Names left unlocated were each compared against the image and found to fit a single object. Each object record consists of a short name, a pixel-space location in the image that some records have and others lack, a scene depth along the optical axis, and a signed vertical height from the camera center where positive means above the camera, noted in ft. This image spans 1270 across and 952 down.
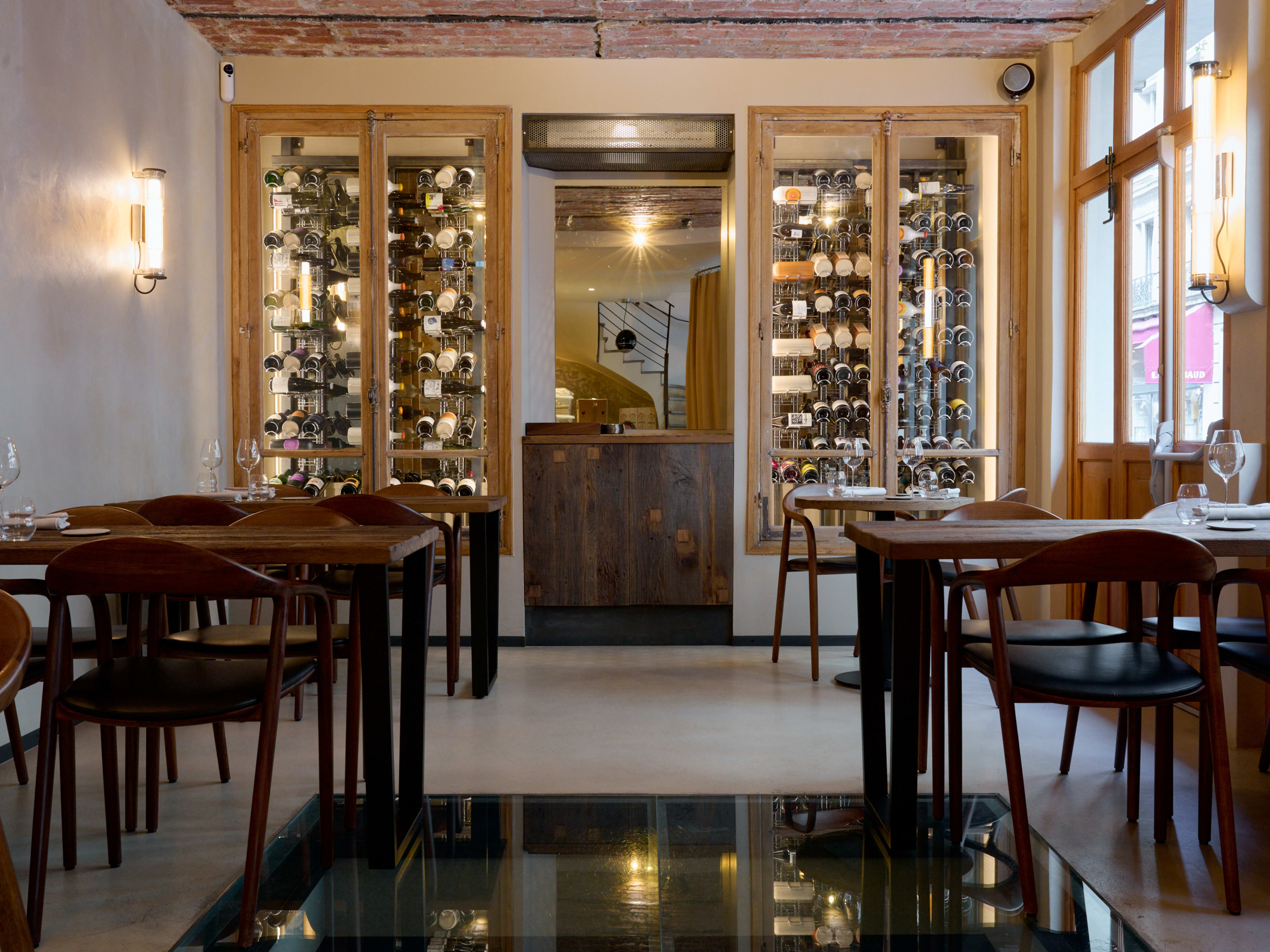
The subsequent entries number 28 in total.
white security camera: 17.44 +6.27
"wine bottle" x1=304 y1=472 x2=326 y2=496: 18.11 -0.82
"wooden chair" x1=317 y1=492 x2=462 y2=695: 11.21 -1.62
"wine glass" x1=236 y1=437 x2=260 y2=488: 15.38 -0.23
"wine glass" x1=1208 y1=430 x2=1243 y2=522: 8.70 -0.16
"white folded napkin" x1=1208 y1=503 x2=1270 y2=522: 9.44 -0.71
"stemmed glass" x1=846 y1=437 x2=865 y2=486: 15.49 -0.28
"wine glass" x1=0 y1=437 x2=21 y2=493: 8.20 -0.18
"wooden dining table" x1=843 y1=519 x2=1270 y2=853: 7.56 -1.51
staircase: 20.11 +1.72
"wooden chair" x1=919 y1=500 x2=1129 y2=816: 8.32 -1.76
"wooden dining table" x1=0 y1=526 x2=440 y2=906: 7.23 -1.48
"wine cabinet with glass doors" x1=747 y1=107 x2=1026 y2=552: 17.93 +2.42
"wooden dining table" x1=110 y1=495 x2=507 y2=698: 13.03 -1.56
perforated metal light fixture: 17.83 +5.44
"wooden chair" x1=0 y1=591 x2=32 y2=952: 3.72 -1.63
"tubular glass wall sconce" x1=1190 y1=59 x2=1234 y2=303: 11.70 +3.09
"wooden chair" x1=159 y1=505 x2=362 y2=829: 8.38 -1.78
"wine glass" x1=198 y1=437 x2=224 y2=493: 13.98 -0.21
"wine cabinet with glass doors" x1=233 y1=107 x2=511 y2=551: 17.89 +2.58
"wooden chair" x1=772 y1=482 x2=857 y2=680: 15.06 -1.98
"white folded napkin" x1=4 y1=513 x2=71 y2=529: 8.83 -0.73
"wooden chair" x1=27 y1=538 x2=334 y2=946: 6.40 -1.74
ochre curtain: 19.88 +1.56
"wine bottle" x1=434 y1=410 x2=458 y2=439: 18.13 +0.25
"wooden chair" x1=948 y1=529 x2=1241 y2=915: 6.83 -1.74
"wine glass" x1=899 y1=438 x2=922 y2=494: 18.08 -0.33
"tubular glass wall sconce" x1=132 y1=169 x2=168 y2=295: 14.29 +3.12
